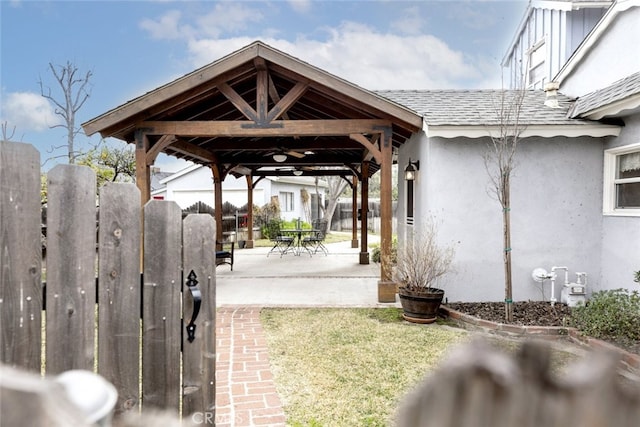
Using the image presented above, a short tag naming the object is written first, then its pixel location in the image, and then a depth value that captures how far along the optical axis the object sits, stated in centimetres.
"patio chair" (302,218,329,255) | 1359
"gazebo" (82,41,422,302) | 650
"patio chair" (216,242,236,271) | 988
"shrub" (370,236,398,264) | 1167
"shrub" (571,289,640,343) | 484
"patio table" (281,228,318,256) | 1390
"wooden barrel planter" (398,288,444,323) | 588
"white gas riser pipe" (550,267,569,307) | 653
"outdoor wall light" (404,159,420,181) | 780
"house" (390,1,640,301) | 657
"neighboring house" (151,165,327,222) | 2253
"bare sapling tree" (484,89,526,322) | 574
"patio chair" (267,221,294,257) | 1345
